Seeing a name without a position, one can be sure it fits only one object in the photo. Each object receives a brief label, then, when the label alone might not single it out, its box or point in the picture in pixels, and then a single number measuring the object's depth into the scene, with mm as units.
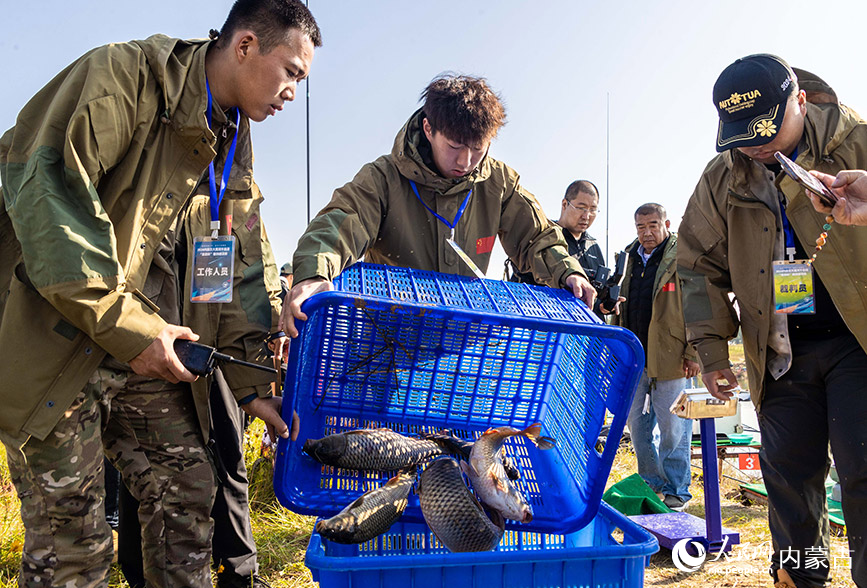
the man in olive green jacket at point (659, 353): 5023
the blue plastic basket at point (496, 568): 1491
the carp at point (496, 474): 1896
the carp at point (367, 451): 2062
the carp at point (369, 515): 1708
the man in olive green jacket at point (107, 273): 1702
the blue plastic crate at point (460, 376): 1845
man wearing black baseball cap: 2541
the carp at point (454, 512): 1734
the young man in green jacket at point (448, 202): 2703
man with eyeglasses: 5426
